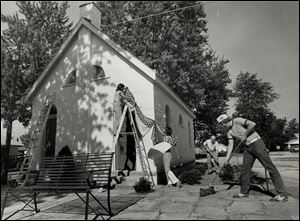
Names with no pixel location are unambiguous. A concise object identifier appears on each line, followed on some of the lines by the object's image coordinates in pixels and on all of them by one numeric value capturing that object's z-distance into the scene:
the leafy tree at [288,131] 59.92
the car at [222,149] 37.63
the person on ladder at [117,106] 10.35
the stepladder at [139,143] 9.36
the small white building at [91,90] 10.49
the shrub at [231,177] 8.37
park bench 4.63
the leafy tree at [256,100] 37.25
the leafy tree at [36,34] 14.20
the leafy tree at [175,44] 20.72
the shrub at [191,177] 8.96
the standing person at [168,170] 8.59
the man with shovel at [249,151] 5.37
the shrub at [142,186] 7.73
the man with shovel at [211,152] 11.66
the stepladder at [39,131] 11.54
